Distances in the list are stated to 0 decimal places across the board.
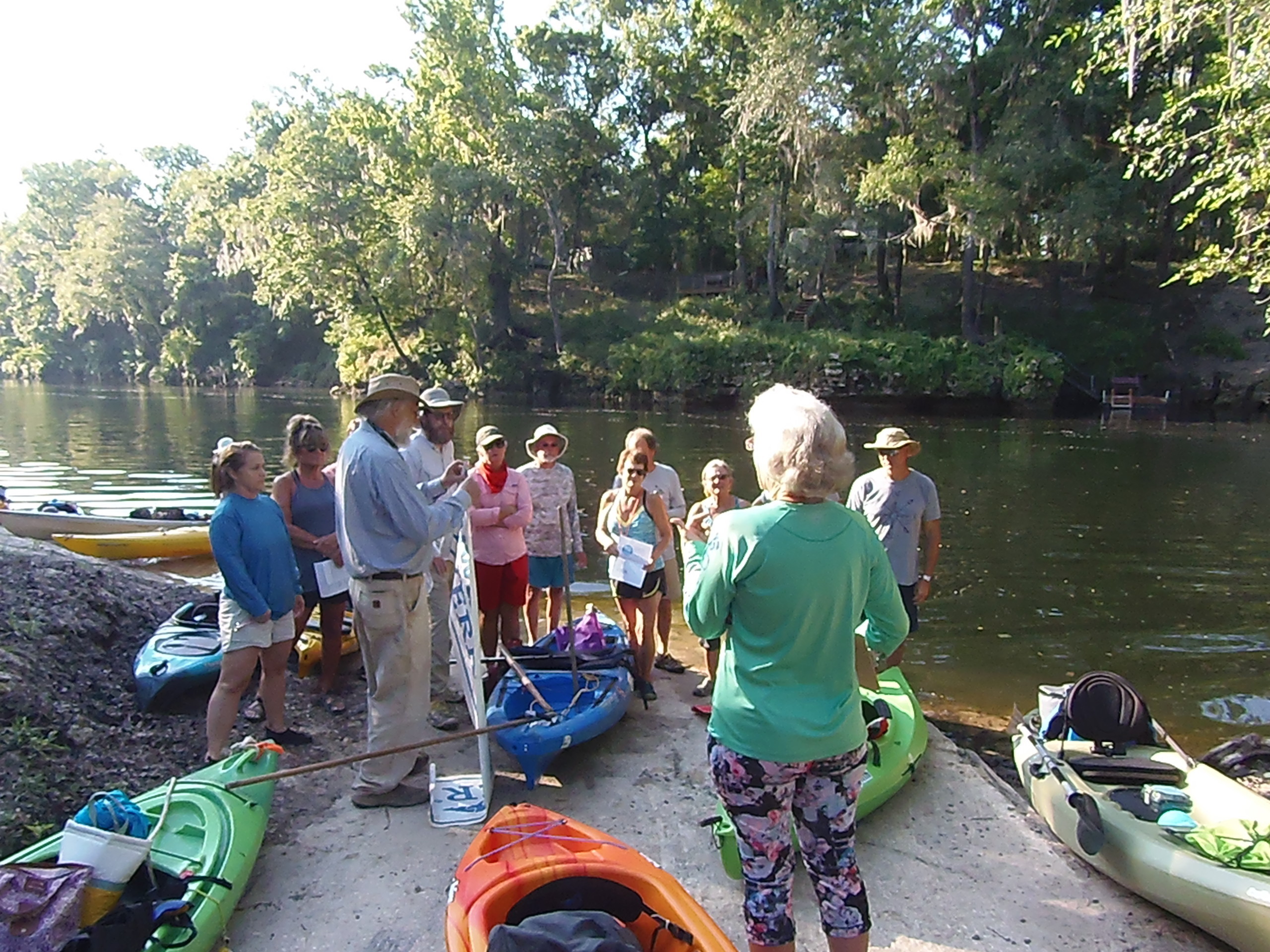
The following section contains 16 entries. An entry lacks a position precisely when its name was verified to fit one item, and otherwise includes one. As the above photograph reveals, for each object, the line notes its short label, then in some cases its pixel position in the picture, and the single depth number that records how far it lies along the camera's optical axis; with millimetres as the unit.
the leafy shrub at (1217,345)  29062
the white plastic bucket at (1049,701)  4719
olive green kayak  3045
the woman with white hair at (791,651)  2197
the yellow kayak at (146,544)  10141
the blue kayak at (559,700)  3973
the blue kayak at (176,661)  4707
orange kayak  2434
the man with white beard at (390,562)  3592
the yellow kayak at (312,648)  5527
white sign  3832
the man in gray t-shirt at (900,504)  5164
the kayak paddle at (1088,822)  3543
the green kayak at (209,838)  2832
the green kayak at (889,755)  3447
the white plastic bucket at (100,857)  2600
